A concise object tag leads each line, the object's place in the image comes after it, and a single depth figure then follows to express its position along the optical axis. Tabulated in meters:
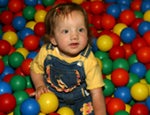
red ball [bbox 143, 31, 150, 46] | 1.97
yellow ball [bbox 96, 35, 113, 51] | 1.98
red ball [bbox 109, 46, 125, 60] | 1.94
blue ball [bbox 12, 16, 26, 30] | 2.26
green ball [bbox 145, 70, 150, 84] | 1.80
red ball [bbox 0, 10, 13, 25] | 2.33
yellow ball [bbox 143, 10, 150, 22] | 2.18
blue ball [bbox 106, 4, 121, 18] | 2.24
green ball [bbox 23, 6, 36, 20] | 2.30
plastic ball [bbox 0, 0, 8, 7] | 2.44
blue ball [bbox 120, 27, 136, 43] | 2.02
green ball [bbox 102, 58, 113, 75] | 1.87
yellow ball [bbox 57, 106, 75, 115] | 1.55
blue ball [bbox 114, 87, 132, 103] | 1.71
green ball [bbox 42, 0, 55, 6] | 2.40
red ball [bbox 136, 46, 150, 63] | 1.85
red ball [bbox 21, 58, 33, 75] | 1.85
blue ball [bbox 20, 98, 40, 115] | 1.50
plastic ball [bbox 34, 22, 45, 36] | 2.09
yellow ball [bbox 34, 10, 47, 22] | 2.23
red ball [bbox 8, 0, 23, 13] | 2.38
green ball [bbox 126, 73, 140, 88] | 1.79
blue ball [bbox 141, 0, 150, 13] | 2.28
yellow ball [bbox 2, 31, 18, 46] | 2.14
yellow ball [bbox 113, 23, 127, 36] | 2.12
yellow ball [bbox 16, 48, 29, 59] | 2.04
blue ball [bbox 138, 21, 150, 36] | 2.04
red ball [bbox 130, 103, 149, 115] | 1.56
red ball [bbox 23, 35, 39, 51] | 2.06
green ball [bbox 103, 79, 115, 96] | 1.74
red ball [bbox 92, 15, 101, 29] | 2.22
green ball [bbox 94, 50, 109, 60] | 1.99
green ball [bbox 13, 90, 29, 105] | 1.65
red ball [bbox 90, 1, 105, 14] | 2.30
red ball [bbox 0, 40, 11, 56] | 2.00
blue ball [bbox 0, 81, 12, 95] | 1.67
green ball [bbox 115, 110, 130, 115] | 1.55
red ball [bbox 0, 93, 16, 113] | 1.57
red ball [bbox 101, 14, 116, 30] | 2.15
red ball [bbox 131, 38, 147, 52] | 1.95
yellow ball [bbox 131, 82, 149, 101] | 1.68
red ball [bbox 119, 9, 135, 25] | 2.18
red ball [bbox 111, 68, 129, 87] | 1.75
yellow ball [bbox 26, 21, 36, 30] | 2.24
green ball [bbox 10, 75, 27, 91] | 1.75
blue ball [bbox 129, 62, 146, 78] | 1.84
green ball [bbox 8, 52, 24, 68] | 1.93
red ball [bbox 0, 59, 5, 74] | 1.89
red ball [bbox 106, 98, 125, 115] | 1.61
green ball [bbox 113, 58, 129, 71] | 1.87
